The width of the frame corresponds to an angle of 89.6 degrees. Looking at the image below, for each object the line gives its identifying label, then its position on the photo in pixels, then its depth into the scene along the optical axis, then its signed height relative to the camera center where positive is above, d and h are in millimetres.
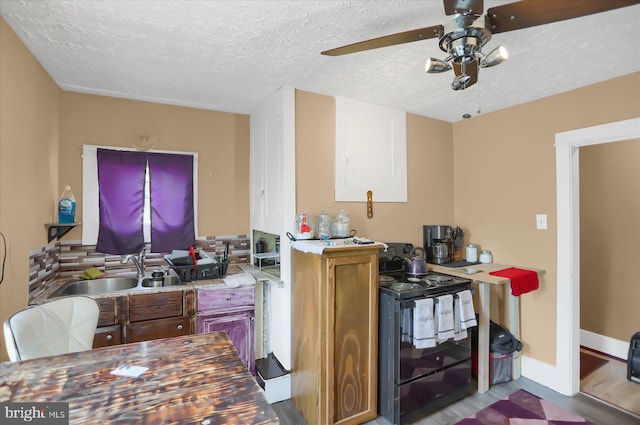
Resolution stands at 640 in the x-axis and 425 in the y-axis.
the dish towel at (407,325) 2180 -773
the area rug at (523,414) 2221 -1456
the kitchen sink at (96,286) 2336 -556
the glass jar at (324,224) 2535 -93
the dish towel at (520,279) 2515 -544
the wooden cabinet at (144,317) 2146 -722
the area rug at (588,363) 2879 -1435
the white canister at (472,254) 3127 -415
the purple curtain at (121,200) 2668 +117
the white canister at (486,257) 3105 -446
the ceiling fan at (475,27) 1137 +736
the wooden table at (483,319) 2539 -866
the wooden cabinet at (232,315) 2422 -784
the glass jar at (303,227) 2396 -110
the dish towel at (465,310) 2377 -736
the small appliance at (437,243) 3059 -306
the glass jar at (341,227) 2582 -118
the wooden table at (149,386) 971 -603
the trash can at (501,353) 2670 -1177
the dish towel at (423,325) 2168 -770
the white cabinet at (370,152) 2717 +538
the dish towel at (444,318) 2256 -754
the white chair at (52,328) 1391 -541
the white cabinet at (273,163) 2451 +415
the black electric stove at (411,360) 2176 -1058
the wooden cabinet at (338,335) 2070 -824
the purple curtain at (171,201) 2834 +111
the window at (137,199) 2652 +126
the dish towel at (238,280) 2486 -528
